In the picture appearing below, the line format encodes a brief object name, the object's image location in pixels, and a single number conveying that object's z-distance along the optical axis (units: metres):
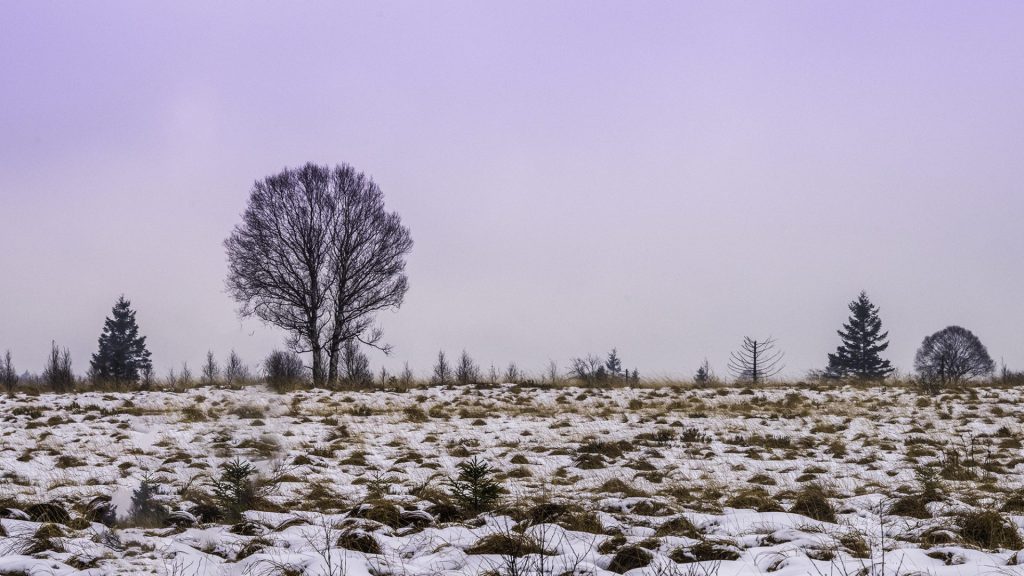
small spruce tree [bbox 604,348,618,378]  81.56
